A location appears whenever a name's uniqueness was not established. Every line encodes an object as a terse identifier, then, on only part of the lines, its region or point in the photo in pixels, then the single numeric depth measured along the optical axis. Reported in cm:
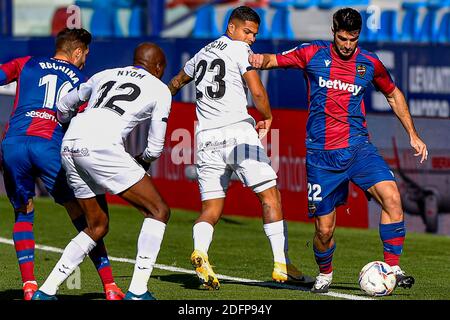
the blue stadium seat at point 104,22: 2541
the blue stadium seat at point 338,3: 2446
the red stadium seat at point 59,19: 2596
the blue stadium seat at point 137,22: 2536
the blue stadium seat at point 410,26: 2400
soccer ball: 1008
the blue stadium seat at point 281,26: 2408
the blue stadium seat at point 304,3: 2530
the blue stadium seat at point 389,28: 2370
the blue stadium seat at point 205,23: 2448
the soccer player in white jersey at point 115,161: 934
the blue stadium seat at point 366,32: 2288
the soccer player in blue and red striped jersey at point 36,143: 991
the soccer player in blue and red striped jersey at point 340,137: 1023
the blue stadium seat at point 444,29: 2362
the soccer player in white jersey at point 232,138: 1080
